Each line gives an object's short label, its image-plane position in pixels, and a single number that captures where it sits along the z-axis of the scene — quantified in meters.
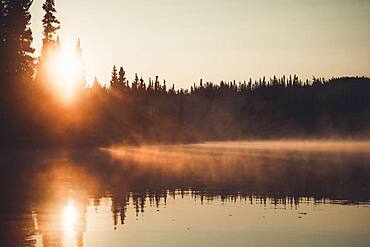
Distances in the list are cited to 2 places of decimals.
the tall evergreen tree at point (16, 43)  71.06
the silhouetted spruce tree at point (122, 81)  164.25
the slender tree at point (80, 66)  134.62
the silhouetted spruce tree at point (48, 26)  95.88
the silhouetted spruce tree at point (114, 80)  165.01
